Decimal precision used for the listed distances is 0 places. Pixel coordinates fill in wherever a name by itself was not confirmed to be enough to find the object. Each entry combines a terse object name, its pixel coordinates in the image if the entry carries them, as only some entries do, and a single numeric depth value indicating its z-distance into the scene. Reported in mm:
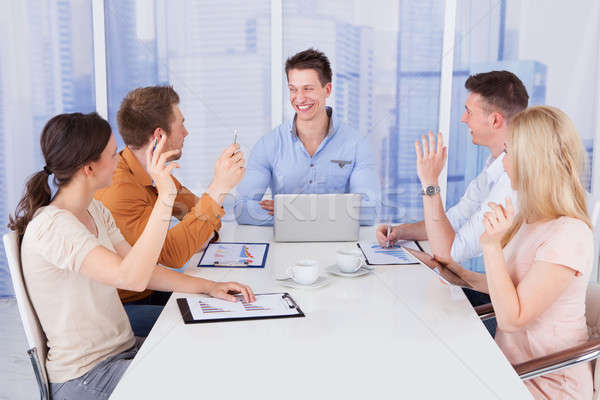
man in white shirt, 1663
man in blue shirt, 2520
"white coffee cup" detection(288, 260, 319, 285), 1353
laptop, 1739
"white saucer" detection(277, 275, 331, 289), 1353
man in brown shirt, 1589
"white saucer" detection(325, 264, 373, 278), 1447
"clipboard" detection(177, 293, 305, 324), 1151
